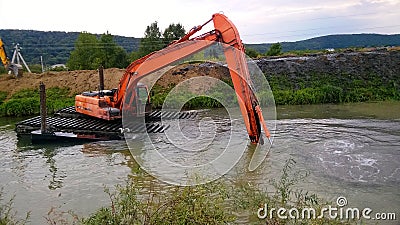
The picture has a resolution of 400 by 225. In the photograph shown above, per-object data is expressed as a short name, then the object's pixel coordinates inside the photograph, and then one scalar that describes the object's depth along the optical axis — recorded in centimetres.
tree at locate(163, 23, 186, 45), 3341
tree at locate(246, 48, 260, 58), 3029
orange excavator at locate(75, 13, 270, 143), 976
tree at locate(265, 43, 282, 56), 3212
